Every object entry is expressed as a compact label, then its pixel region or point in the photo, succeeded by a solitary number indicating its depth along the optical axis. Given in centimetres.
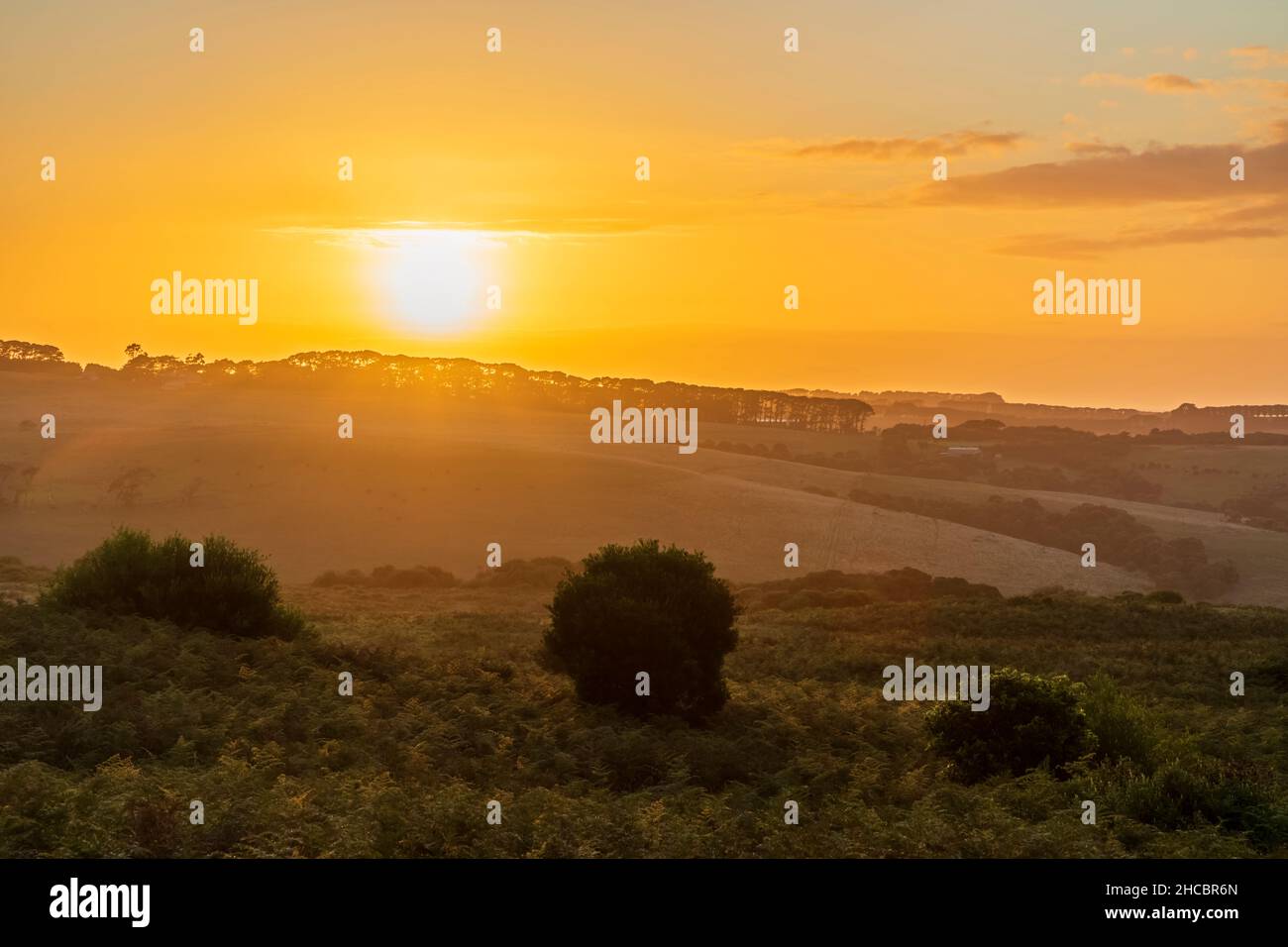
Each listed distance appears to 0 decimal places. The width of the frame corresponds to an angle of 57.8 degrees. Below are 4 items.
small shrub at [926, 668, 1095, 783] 1886
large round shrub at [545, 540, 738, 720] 2306
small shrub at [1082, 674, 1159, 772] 1934
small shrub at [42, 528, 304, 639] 2548
